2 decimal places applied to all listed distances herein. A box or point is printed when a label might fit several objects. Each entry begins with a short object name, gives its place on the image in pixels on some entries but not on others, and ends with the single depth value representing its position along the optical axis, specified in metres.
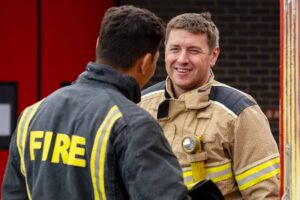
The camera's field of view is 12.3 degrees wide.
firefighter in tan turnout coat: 6.36
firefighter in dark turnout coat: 4.59
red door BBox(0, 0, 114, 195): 12.06
